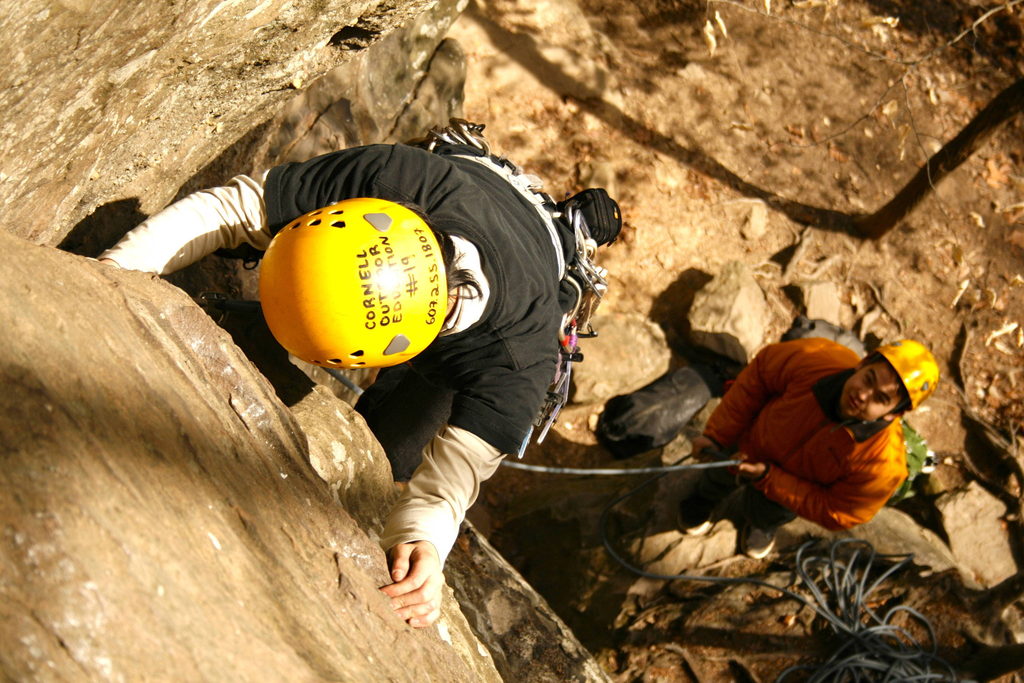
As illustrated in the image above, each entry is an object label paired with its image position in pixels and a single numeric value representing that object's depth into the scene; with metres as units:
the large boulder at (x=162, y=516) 1.43
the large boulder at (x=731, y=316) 6.42
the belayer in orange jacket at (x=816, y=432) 3.76
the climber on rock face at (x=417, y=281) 2.47
